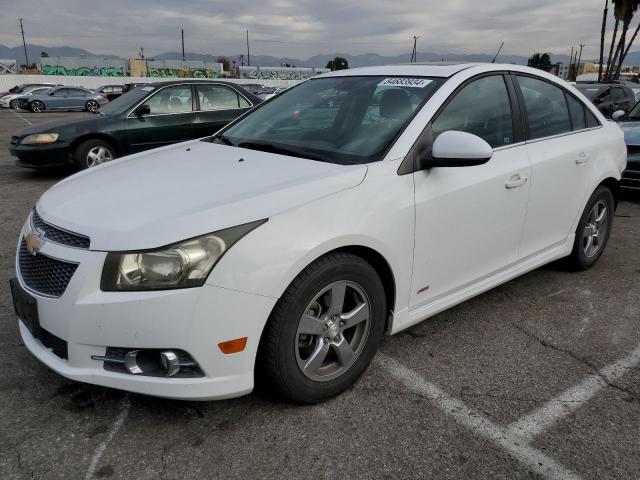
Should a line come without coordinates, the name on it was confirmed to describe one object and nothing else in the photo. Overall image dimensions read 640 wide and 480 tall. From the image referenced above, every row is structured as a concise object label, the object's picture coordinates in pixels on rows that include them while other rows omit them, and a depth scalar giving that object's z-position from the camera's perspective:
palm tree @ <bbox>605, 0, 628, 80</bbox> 32.48
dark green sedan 7.88
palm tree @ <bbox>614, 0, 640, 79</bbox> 31.97
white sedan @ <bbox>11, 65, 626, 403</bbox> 2.09
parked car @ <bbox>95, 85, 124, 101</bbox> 30.29
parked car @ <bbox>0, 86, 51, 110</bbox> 28.53
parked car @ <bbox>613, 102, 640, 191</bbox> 6.75
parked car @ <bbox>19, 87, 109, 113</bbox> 27.80
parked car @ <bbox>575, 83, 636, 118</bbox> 11.86
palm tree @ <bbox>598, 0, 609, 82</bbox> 32.28
